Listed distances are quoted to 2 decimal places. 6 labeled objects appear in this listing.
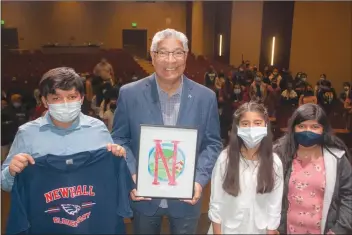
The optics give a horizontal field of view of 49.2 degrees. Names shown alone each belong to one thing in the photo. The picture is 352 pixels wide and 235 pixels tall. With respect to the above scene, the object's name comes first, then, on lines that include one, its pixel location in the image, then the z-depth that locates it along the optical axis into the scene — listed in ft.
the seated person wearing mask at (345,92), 18.97
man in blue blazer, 6.92
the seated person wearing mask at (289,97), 15.20
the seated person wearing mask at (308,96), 15.39
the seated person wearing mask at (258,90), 15.49
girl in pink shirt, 6.82
